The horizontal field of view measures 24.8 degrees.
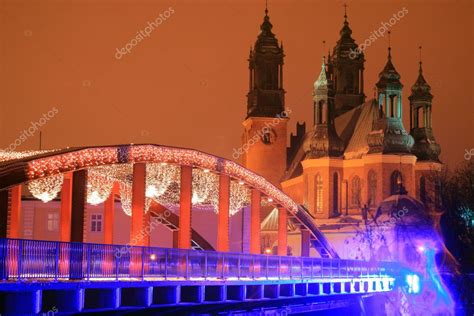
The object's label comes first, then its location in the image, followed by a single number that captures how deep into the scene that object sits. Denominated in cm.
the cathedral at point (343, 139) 8381
